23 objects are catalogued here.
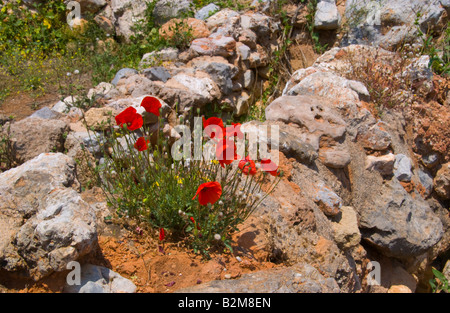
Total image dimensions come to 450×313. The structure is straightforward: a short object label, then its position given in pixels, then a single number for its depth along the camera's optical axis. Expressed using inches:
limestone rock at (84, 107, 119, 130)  151.9
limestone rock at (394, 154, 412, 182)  173.6
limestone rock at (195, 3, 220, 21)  264.1
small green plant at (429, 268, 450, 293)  110.0
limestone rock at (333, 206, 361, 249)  132.8
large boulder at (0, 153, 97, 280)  81.6
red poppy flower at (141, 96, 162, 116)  106.0
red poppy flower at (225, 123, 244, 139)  99.3
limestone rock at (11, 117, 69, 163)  142.6
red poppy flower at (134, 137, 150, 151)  103.9
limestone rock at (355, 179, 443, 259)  152.0
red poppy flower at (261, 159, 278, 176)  107.4
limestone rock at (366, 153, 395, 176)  162.1
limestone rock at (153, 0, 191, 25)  262.8
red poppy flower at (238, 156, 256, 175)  99.2
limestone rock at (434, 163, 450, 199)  208.1
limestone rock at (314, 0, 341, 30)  278.4
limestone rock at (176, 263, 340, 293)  85.7
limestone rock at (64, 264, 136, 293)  82.4
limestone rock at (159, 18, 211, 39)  235.1
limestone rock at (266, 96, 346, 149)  154.0
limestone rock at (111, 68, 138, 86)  194.5
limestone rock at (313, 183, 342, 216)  137.2
